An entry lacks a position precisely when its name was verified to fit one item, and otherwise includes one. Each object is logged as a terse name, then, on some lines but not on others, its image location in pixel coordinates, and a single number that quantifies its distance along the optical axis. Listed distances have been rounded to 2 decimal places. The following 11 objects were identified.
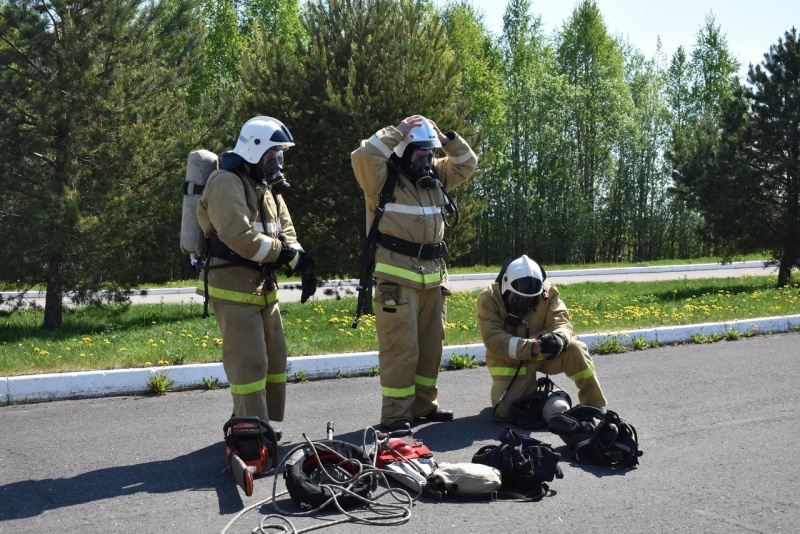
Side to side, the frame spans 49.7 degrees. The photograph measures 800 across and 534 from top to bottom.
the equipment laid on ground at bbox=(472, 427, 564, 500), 5.03
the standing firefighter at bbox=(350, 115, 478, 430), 6.62
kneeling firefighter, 6.73
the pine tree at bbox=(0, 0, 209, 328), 11.86
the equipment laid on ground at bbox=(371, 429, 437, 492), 5.09
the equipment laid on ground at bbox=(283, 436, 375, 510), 4.76
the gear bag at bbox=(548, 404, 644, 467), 5.58
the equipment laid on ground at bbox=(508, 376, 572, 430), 6.62
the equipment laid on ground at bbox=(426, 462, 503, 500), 4.98
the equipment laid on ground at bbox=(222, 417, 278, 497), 5.37
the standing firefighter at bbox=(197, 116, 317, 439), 5.85
